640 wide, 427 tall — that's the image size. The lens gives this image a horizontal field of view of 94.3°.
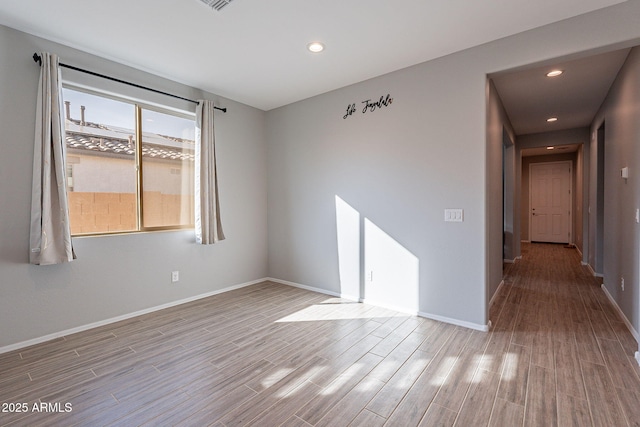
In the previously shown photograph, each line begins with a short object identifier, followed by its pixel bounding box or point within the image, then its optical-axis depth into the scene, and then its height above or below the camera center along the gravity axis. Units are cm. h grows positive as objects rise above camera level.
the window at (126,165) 296 +53
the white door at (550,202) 841 +21
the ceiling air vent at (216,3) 222 +158
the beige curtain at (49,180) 260 +30
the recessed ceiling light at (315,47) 283 +160
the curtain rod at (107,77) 262 +139
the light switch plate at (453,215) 300 -5
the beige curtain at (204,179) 376 +43
